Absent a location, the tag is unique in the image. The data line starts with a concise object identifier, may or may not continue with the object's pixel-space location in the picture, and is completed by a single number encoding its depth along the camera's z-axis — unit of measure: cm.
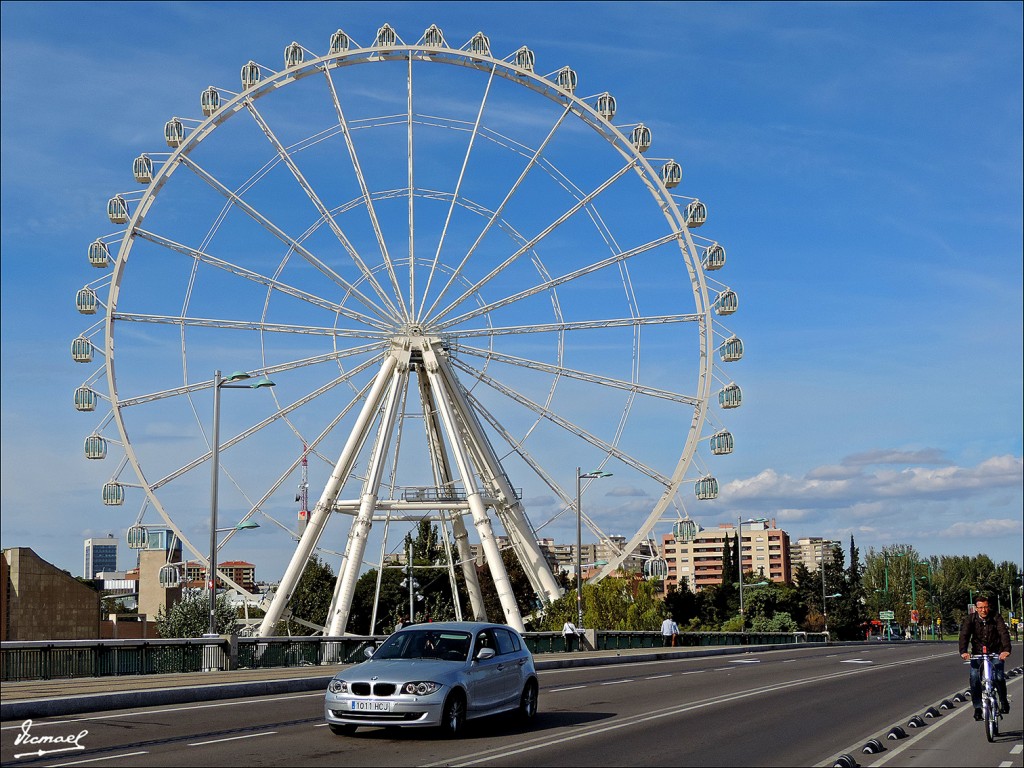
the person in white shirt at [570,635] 4619
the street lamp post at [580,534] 5141
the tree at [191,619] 6712
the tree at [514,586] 11644
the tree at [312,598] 10588
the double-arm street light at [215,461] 3329
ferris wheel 4797
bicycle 1590
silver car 1562
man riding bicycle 1641
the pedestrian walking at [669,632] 5509
